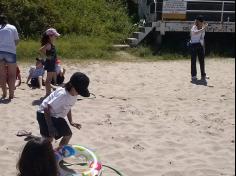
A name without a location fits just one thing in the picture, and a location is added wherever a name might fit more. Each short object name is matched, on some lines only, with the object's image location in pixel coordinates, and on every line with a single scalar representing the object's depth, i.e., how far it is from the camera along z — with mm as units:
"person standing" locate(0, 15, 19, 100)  8141
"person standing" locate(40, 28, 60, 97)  8320
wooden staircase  17344
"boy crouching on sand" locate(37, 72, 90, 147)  5066
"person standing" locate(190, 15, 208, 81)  11352
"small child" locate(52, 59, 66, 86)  10203
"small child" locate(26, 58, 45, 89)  10047
